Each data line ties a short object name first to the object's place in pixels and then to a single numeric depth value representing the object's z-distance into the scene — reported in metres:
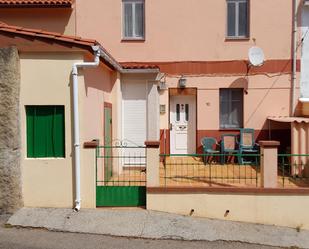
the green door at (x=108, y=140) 8.76
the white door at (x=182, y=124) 12.51
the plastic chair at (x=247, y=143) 11.57
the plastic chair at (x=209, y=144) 11.89
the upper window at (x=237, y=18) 12.27
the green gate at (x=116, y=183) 7.60
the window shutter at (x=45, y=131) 7.46
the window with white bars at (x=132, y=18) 12.35
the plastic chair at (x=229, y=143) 11.80
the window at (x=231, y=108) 12.38
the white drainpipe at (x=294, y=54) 11.95
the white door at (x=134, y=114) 11.22
